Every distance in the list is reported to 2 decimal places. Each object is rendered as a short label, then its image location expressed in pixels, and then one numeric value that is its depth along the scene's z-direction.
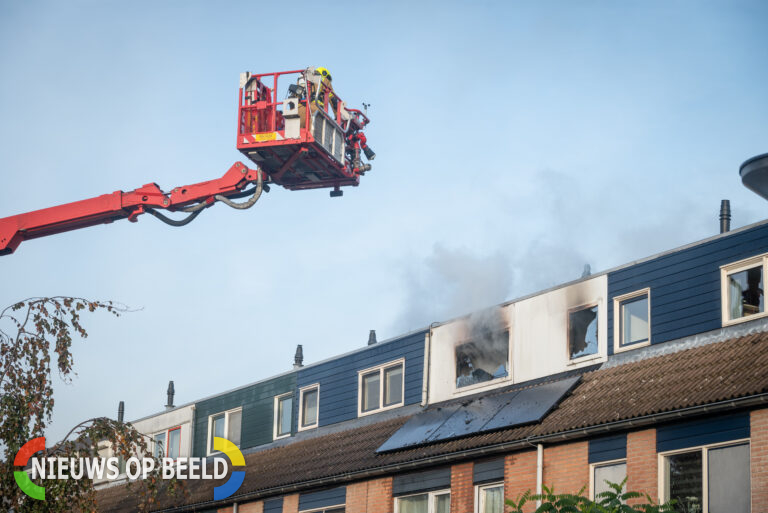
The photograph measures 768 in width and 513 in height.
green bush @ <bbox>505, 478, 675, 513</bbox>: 15.27
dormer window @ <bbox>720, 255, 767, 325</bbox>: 21.17
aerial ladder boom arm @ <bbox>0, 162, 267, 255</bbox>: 24.95
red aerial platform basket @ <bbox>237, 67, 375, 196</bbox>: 22.95
